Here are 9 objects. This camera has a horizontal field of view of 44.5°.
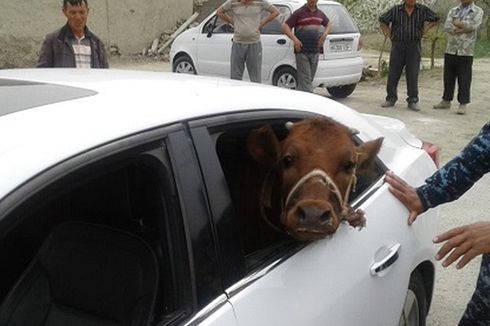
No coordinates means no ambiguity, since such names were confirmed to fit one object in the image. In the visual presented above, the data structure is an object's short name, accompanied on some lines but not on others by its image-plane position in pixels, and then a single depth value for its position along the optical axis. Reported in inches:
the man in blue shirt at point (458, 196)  86.6
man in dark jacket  202.1
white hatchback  416.2
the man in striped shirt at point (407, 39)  400.5
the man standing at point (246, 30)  367.6
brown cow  77.5
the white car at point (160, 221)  60.7
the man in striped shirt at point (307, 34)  382.6
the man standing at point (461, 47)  394.9
